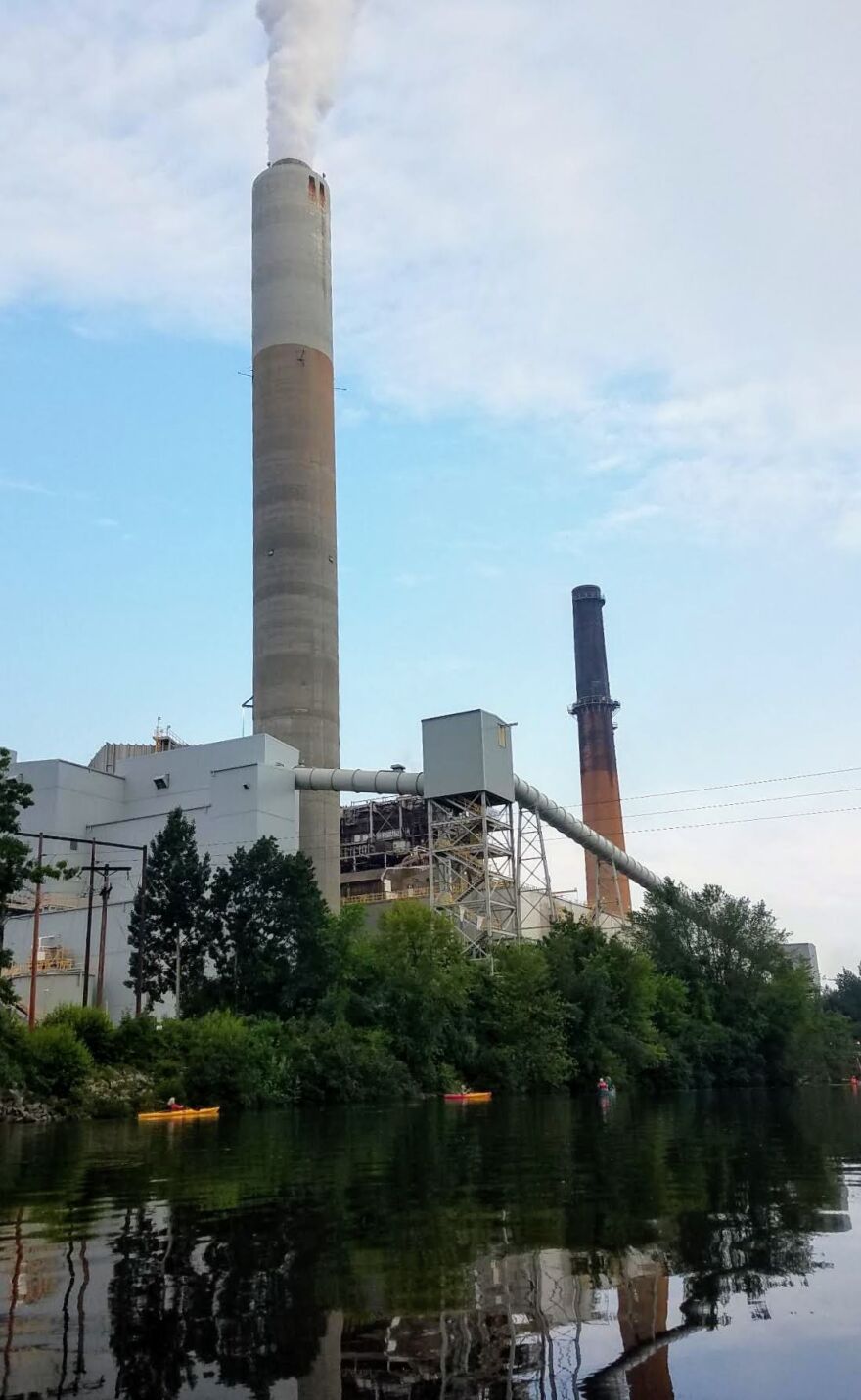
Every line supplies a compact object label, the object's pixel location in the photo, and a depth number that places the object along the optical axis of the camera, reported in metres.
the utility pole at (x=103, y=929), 43.74
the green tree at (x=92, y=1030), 34.72
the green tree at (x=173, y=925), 46.06
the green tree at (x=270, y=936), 43.66
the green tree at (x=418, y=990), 43.22
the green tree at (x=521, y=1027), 45.56
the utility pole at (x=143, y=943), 43.21
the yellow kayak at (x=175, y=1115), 29.77
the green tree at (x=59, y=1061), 31.47
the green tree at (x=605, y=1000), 49.94
